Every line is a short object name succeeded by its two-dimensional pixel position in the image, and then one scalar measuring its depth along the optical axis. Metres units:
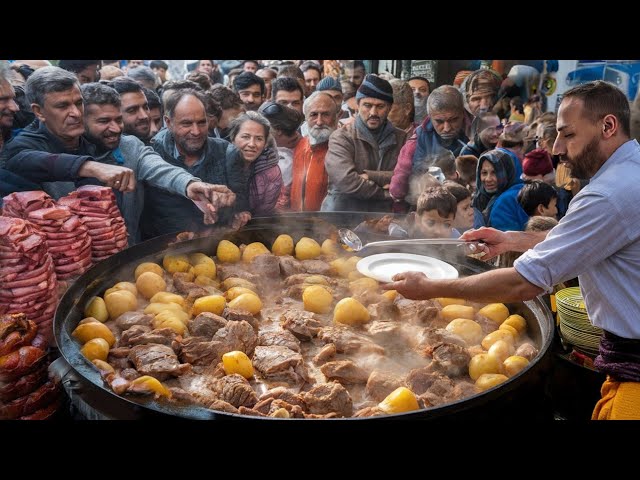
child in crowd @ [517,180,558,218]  5.79
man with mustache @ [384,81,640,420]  2.75
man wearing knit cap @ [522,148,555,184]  5.90
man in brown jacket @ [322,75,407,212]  6.11
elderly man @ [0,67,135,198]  4.32
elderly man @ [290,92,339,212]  6.26
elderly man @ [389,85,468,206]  6.02
